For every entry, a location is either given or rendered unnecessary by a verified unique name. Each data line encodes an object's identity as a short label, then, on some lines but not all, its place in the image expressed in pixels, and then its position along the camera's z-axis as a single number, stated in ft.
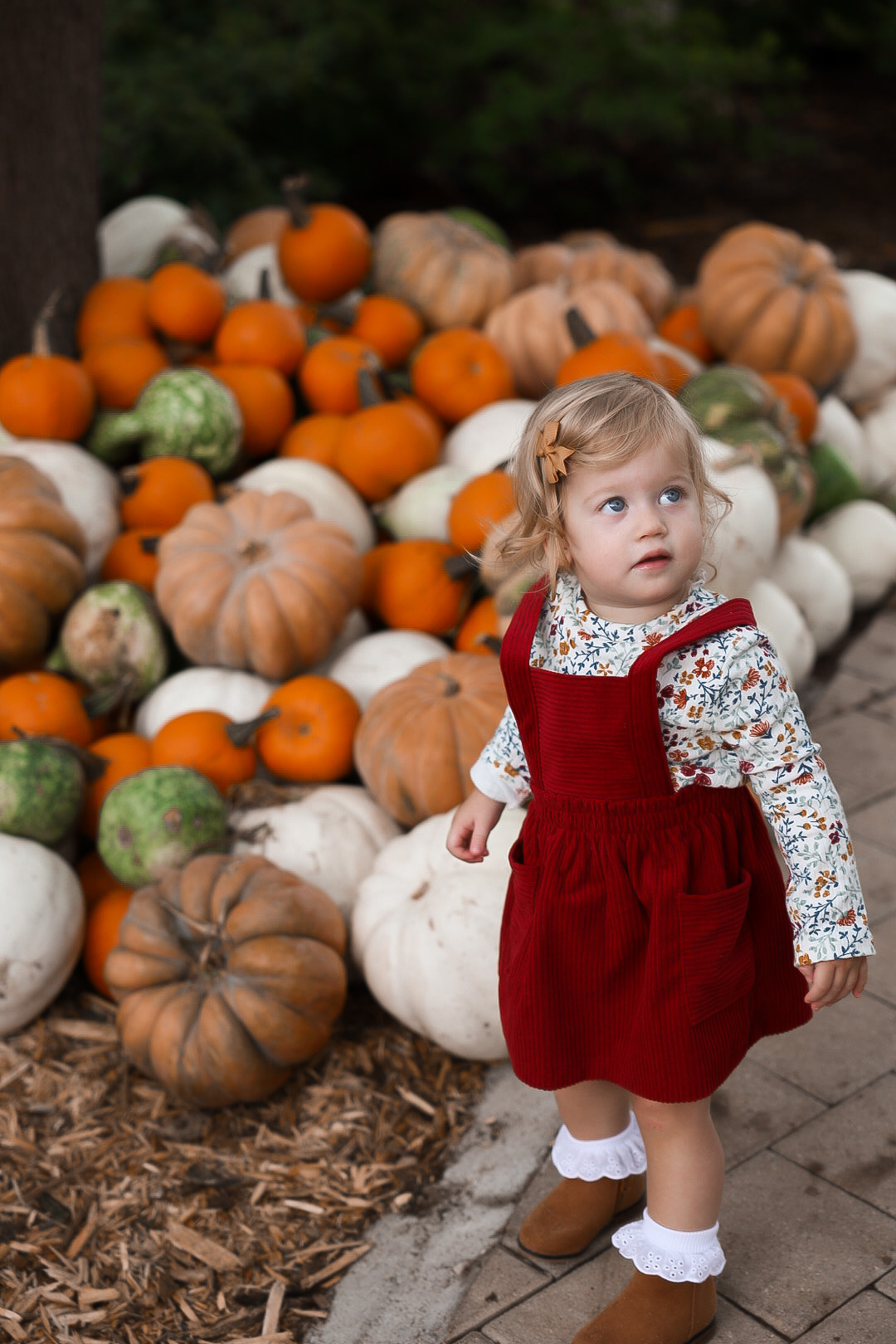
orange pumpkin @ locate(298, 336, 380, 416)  13.28
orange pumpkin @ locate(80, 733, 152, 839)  10.36
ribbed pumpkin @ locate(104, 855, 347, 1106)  8.28
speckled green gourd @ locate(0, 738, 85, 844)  9.62
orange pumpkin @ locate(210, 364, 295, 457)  13.10
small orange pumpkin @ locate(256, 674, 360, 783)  10.34
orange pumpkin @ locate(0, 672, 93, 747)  10.51
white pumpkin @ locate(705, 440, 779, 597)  11.64
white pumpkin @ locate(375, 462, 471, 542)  12.45
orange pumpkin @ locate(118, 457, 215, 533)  12.23
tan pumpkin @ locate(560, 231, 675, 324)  16.14
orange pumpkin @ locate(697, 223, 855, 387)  15.21
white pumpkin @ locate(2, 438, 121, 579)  12.09
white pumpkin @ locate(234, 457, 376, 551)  12.41
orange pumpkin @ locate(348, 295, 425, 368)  14.32
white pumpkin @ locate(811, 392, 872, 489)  15.39
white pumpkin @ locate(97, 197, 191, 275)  15.71
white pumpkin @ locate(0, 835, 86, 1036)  9.15
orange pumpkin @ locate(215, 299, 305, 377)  13.35
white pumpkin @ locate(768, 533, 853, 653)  13.52
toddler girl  5.60
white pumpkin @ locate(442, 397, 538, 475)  13.10
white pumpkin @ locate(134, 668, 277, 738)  10.97
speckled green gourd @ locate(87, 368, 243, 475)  12.44
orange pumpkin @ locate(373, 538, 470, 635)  11.68
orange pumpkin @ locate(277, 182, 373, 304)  14.46
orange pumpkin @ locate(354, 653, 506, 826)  9.61
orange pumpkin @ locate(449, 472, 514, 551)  11.39
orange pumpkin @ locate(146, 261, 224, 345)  13.46
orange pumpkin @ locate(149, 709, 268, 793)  10.18
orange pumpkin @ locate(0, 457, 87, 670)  10.73
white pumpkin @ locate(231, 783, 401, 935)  9.73
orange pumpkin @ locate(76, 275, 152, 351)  13.64
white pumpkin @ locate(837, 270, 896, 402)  16.20
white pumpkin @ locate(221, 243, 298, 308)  15.23
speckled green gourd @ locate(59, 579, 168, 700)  11.07
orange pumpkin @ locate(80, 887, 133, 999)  9.83
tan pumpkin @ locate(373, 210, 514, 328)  14.96
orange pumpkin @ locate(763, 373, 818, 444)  14.28
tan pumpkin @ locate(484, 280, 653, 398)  14.32
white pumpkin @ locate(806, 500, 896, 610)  14.66
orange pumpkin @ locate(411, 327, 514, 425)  13.64
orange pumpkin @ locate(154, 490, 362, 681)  10.69
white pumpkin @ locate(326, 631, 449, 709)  11.16
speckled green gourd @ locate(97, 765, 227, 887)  9.43
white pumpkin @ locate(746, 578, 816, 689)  12.39
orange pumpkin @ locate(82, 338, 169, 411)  13.25
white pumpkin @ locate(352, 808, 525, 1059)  8.56
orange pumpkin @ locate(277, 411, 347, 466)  13.07
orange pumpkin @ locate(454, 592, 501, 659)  10.89
